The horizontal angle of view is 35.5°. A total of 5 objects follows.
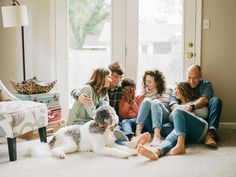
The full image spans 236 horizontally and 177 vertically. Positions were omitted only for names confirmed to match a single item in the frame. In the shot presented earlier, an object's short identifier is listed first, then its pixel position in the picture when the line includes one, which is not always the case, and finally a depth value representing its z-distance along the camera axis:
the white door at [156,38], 4.07
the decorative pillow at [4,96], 3.40
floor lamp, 3.78
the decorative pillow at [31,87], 3.61
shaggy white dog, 2.91
